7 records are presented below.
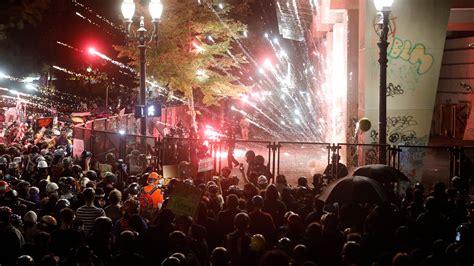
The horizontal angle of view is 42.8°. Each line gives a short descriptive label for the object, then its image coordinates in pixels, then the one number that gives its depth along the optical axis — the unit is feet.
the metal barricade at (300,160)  72.31
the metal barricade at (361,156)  51.37
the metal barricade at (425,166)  56.70
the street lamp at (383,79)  45.91
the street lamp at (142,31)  54.95
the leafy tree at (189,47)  96.68
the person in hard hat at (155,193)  38.27
